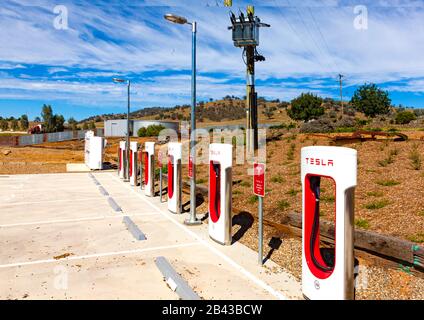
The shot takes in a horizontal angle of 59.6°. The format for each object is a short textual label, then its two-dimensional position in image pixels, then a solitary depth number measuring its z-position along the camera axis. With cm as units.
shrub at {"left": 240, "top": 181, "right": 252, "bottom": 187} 1382
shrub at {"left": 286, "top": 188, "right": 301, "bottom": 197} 1127
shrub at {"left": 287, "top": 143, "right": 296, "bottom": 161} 1861
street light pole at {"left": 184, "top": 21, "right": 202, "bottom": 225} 955
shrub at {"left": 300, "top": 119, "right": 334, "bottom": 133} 2992
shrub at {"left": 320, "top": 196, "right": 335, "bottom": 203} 999
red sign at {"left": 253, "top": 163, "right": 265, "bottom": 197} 639
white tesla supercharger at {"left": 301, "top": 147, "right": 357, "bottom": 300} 451
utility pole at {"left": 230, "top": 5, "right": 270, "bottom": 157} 1934
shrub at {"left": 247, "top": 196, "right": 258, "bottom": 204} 1123
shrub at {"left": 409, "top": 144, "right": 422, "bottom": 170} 1253
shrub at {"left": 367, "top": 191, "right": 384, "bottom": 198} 979
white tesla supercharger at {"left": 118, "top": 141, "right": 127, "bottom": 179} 1910
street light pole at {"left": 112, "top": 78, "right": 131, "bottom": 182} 1863
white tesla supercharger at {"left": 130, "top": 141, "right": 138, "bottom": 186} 1622
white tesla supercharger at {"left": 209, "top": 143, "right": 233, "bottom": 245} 755
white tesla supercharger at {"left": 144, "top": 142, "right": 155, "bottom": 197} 1335
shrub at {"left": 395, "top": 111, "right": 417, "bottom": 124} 4953
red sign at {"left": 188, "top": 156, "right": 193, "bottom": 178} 962
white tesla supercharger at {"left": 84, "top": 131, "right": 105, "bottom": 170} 2445
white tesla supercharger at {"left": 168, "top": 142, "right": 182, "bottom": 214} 1046
